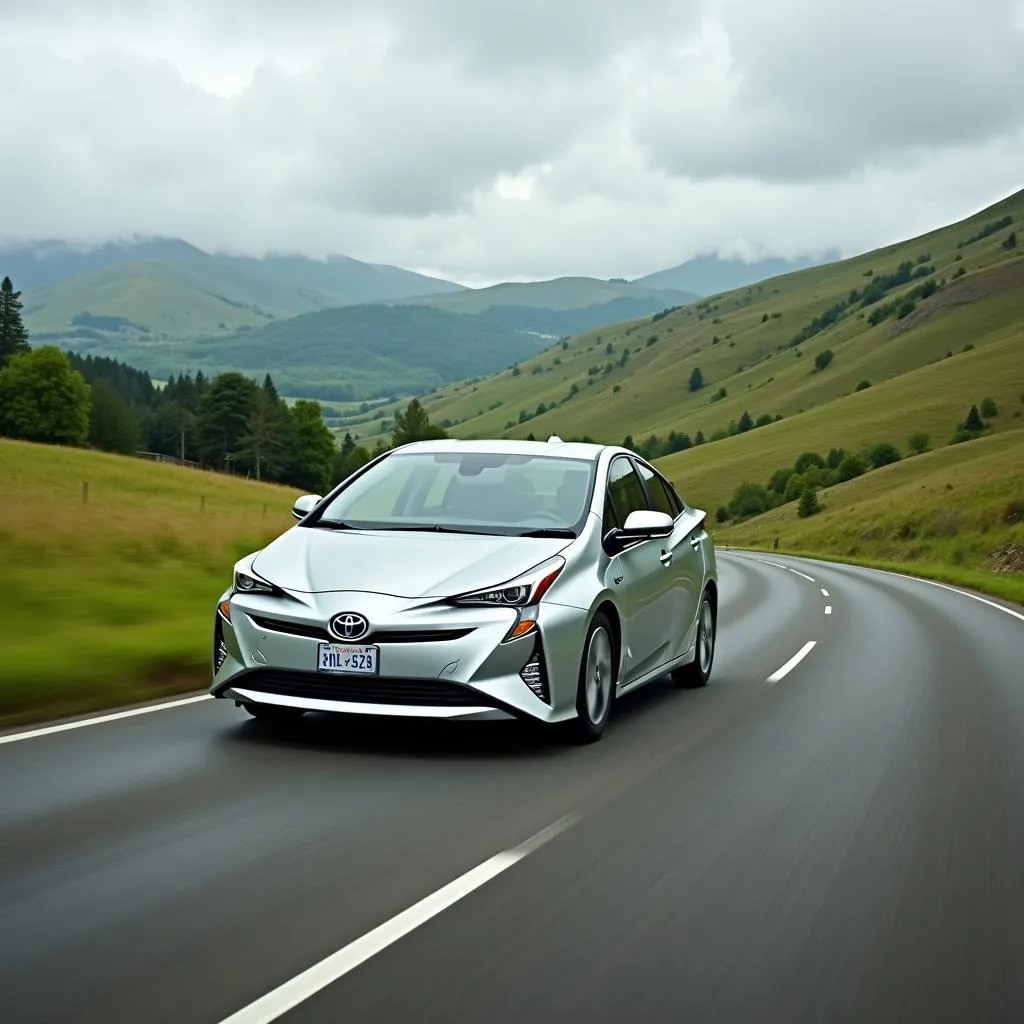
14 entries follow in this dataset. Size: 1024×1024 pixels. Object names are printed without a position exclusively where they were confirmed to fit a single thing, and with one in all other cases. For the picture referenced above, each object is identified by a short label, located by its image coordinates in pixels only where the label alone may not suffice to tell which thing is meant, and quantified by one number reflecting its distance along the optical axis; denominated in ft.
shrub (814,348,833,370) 570.46
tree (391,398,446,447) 376.27
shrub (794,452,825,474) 382.01
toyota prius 23.02
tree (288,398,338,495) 369.91
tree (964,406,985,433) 370.41
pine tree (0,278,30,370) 362.53
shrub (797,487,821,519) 296.30
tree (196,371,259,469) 361.30
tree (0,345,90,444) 323.37
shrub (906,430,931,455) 376.89
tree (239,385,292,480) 347.56
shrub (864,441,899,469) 371.56
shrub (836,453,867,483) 344.90
